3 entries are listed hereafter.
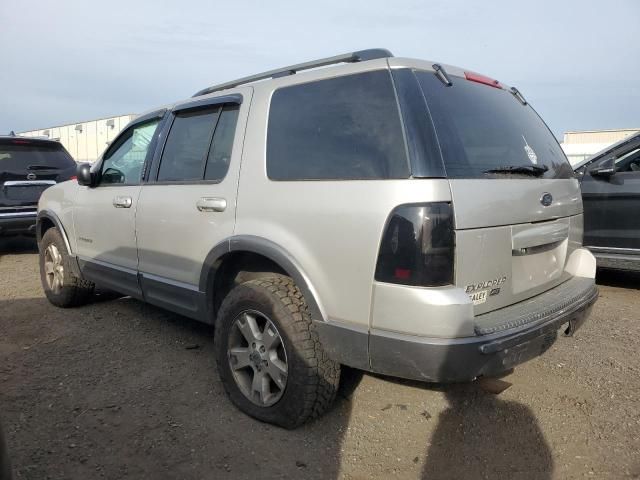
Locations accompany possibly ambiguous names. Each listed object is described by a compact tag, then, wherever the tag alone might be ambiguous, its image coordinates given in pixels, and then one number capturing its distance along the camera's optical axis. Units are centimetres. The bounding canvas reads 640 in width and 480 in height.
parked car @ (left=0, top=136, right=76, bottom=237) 718
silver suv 220
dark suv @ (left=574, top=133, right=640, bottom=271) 530
